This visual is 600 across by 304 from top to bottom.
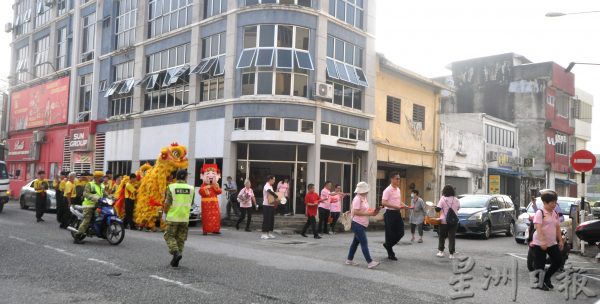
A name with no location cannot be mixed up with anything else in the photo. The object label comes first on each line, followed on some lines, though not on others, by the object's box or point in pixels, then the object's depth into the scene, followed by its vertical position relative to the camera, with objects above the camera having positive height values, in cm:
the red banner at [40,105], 3500 +474
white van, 2069 -53
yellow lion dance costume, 1591 -22
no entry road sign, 1509 +99
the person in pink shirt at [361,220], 1022 -67
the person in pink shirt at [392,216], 1150 -64
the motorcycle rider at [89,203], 1204 -64
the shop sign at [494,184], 3241 +44
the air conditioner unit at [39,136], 3581 +247
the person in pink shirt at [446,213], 1253 -57
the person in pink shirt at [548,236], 838 -67
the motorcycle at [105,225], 1211 -114
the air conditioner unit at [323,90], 2209 +392
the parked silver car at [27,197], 2430 -113
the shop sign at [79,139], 3166 +213
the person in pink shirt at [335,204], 1775 -66
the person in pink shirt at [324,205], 1694 -67
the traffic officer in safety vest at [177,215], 923 -65
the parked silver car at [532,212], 1450 -80
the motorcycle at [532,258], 929 -115
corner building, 2183 +419
